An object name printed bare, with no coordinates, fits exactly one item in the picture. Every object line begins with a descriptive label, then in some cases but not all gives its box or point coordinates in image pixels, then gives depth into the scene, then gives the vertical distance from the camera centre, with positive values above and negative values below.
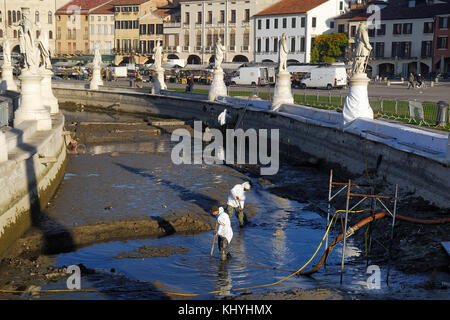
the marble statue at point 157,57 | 49.44 +0.68
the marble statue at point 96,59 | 56.35 +0.53
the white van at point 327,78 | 58.56 -0.92
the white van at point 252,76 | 66.75 -0.92
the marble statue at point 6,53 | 42.00 +0.76
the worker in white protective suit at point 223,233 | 14.52 -3.61
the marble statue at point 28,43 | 23.12 +0.78
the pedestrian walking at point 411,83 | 53.28 -1.19
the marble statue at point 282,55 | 31.94 +0.58
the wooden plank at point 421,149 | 17.26 -2.16
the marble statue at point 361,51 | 22.61 +0.57
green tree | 81.44 +2.51
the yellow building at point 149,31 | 100.94 +5.31
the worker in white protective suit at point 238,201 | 17.27 -3.48
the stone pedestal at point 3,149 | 15.41 -1.97
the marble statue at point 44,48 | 33.75 +0.87
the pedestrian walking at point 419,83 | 53.72 -1.20
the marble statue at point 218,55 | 40.66 +0.71
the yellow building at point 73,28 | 107.31 +6.04
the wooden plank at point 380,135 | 20.32 -2.09
